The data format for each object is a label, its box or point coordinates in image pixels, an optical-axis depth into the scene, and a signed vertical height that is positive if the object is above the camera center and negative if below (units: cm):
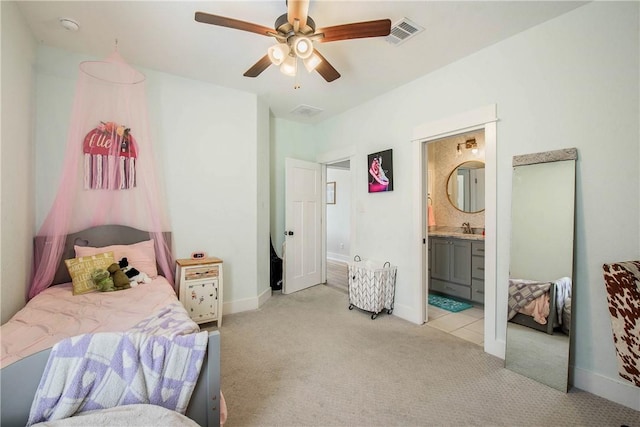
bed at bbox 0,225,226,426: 97 -68
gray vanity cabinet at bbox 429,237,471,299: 377 -85
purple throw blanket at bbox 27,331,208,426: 97 -63
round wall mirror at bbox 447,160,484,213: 416 +31
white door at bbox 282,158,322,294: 419 -30
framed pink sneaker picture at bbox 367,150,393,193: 341 +45
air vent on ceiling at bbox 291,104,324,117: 398 +142
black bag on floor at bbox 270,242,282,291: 419 -100
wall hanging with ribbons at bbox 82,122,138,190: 260 +49
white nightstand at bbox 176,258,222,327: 286 -85
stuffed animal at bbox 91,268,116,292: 227 -60
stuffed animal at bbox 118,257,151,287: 248 -60
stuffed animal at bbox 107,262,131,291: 234 -60
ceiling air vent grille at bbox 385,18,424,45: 219 +144
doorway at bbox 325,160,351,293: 670 -24
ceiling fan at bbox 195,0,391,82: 173 +115
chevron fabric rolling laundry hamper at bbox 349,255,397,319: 323 -96
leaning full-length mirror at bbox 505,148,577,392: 204 -47
